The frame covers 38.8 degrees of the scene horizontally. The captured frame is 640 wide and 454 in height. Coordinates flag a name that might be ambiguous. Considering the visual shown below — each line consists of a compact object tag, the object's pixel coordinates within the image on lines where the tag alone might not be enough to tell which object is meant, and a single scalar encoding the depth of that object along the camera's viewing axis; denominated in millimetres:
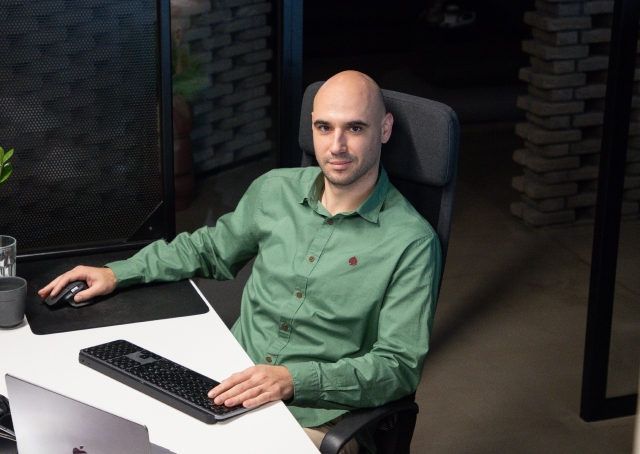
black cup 1957
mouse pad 2023
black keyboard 1645
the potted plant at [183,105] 2891
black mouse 2088
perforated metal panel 2320
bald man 1881
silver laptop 1309
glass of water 2111
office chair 1916
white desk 1576
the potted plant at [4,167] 2100
